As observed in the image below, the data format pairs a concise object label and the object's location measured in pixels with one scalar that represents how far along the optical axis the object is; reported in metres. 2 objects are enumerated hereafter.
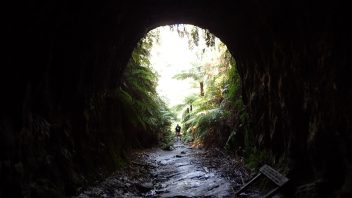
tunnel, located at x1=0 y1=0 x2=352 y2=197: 4.90
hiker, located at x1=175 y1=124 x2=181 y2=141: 27.24
